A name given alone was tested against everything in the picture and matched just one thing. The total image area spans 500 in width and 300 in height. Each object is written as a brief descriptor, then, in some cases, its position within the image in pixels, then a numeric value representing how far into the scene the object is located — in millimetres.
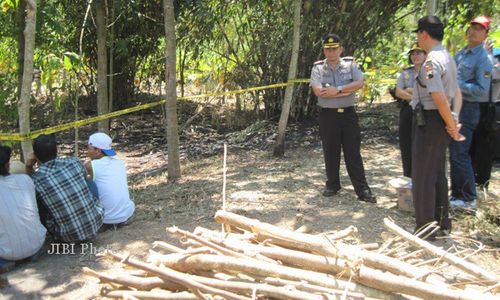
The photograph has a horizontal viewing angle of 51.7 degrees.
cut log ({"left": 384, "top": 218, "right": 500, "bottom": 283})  2682
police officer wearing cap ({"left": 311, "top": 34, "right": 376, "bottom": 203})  4855
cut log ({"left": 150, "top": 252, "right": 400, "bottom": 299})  2531
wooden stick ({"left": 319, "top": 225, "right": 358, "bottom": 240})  3059
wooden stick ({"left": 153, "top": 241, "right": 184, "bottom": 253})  3002
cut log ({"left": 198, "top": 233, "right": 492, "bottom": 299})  2400
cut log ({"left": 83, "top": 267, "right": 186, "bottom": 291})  2746
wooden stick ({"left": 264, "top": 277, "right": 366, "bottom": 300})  2396
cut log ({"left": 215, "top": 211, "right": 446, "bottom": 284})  2613
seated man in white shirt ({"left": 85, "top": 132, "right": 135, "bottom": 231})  4469
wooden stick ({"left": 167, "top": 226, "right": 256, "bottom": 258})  2756
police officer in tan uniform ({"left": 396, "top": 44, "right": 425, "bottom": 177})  4848
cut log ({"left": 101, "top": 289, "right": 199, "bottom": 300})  2613
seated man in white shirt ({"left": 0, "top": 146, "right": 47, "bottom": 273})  3705
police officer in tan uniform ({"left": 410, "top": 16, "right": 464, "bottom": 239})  3557
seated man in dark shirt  4043
